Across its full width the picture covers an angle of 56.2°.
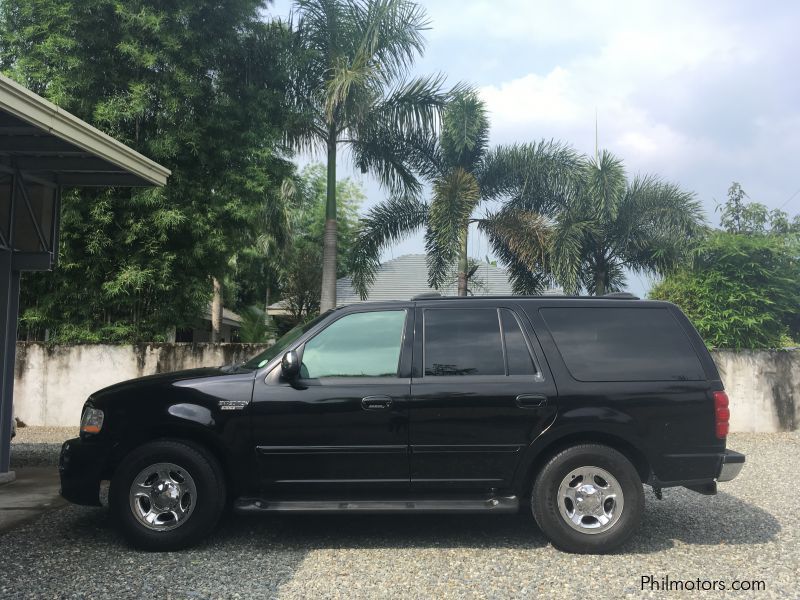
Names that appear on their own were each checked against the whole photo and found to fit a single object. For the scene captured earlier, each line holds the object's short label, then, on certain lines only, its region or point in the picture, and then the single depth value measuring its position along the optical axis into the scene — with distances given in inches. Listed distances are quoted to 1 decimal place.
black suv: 219.8
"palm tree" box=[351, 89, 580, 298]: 703.1
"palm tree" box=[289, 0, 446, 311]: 628.1
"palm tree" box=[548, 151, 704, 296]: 733.3
